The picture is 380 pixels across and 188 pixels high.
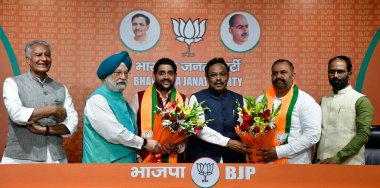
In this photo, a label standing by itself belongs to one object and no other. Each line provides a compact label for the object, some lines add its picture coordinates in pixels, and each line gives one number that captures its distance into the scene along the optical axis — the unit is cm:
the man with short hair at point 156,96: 380
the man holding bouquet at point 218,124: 360
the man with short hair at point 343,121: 363
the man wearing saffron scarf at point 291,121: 360
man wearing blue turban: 344
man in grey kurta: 351
